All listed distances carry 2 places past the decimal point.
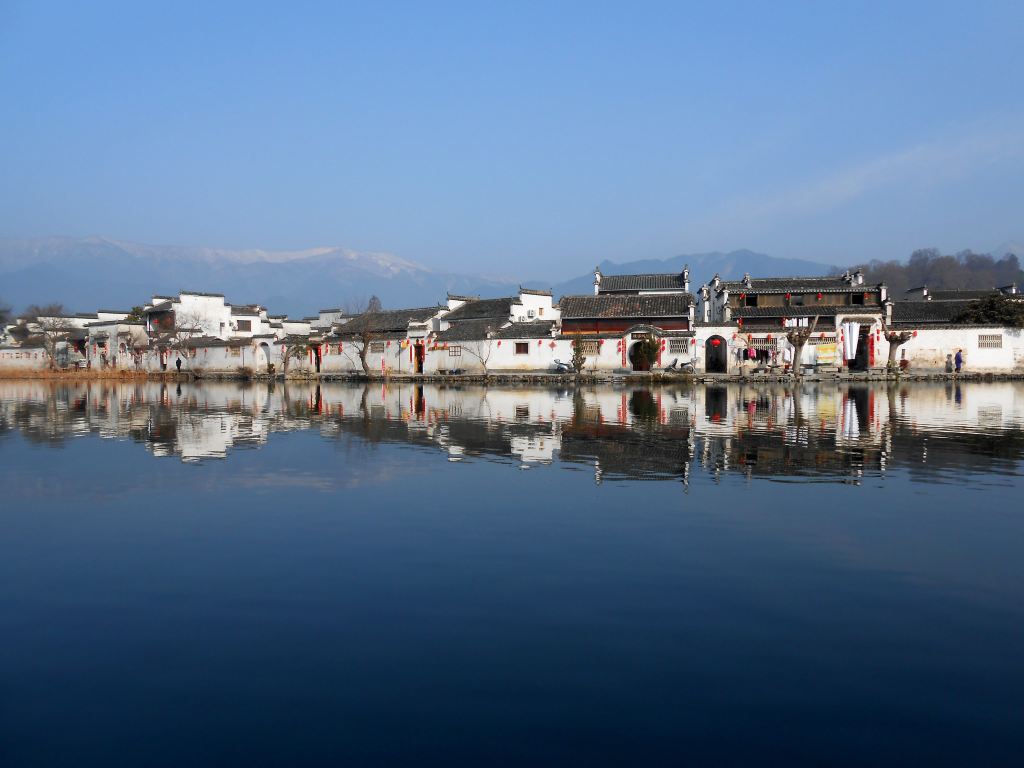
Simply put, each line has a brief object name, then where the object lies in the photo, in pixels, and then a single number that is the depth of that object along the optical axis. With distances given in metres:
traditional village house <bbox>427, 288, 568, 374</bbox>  46.78
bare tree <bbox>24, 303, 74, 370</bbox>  64.56
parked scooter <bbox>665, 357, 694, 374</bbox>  43.24
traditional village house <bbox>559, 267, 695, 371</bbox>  45.31
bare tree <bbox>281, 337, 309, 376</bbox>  53.62
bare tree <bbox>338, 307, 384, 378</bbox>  50.41
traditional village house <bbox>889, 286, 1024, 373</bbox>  44.81
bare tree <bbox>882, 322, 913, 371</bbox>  44.94
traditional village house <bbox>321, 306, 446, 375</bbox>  50.78
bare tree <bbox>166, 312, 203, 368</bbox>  58.72
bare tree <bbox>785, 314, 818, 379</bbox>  41.88
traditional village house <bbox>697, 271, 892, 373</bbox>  45.06
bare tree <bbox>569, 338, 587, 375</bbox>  44.72
